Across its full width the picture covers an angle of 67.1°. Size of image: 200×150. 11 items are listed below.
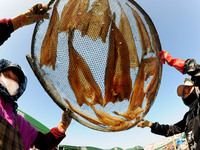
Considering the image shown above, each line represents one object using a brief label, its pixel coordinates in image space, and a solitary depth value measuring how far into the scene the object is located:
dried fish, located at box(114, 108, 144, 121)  1.42
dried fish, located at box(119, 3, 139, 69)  1.48
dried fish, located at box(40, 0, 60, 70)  1.28
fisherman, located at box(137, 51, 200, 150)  1.42
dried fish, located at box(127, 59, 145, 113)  1.45
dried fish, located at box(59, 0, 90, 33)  1.33
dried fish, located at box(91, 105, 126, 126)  1.41
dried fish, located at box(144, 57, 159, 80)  1.46
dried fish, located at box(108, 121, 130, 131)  1.39
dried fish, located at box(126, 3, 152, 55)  1.43
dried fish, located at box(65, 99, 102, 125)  1.35
